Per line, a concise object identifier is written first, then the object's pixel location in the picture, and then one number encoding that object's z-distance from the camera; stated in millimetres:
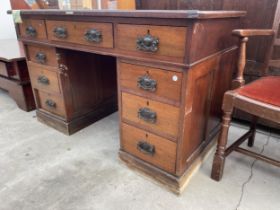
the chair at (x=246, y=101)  931
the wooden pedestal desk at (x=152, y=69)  876
